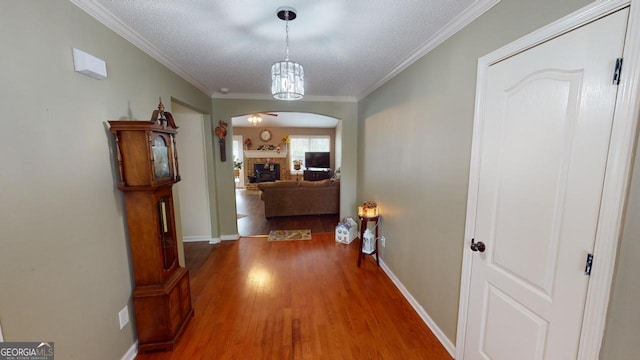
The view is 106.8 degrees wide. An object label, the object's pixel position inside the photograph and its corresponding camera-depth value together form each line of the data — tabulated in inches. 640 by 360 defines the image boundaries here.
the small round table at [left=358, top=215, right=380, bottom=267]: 124.2
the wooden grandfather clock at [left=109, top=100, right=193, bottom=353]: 63.0
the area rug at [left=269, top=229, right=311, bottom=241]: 164.4
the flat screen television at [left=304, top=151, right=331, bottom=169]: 363.6
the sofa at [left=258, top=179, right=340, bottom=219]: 205.3
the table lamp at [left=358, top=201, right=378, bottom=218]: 124.8
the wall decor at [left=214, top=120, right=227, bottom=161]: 147.9
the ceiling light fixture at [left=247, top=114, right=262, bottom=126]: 282.8
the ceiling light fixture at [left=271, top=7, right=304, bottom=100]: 63.4
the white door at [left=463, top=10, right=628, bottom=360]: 37.5
